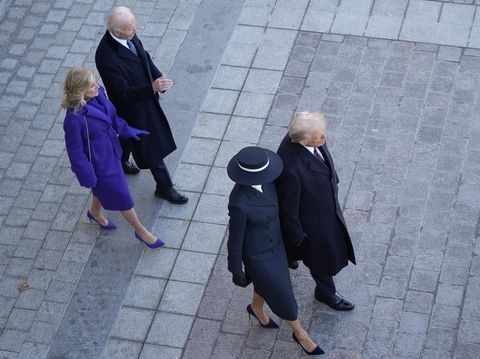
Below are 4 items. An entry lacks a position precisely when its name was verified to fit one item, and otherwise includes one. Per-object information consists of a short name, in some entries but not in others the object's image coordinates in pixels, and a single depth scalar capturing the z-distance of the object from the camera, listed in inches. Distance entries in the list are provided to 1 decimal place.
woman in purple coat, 519.2
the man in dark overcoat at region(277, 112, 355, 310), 469.4
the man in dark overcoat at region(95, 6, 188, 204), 542.3
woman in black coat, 452.4
